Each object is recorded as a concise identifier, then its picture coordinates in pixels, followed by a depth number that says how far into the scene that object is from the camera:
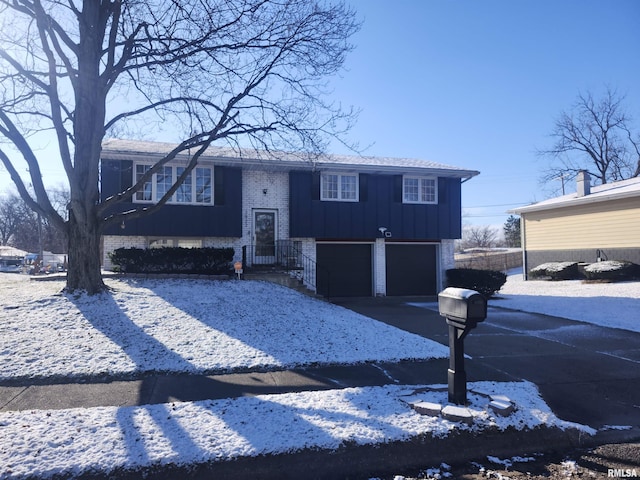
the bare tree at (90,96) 9.55
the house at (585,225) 19.42
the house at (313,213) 14.75
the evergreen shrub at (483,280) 15.73
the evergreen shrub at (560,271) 21.14
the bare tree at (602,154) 38.28
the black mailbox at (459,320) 4.12
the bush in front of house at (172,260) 13.35
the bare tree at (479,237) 69.62
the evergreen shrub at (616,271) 18.23
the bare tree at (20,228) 68.12
